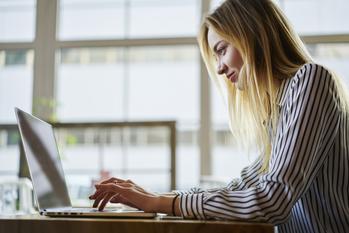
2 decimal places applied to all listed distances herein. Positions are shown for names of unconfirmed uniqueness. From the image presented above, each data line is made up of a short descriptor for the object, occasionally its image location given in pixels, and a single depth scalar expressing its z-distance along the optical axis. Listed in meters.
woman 0.84
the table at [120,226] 0.77
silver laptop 0.88
